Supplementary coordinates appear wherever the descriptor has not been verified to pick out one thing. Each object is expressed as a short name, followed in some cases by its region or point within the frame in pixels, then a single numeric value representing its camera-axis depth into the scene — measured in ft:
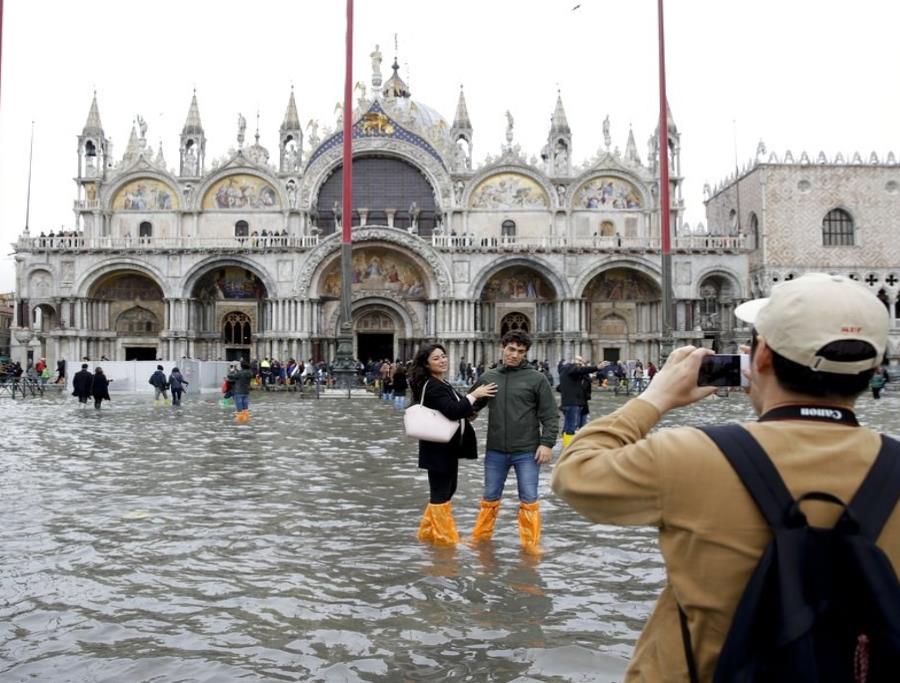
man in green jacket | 23.34
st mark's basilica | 130.93
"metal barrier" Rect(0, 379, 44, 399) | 99.60
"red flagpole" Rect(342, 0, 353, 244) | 84.84
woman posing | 22.81
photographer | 6.52
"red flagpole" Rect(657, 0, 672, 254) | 91.25
